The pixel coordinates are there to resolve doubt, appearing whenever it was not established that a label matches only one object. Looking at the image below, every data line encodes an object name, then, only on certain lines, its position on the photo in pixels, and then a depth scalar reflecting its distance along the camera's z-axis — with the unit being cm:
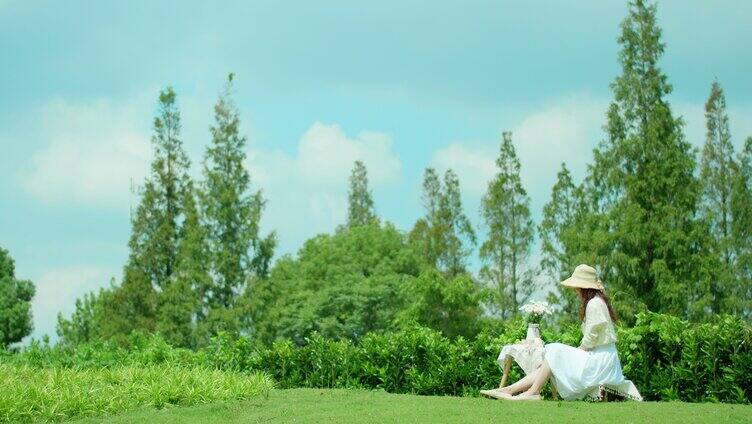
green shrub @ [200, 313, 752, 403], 1382
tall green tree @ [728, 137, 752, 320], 3276
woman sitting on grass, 1169
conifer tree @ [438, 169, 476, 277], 4300
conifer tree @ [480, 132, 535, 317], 3591
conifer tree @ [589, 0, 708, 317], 2900
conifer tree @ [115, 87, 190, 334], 3669
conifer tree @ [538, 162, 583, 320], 3152
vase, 1253
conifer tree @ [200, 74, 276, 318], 3709
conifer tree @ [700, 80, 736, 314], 3362
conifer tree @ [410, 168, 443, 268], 4397
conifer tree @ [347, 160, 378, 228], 5338
